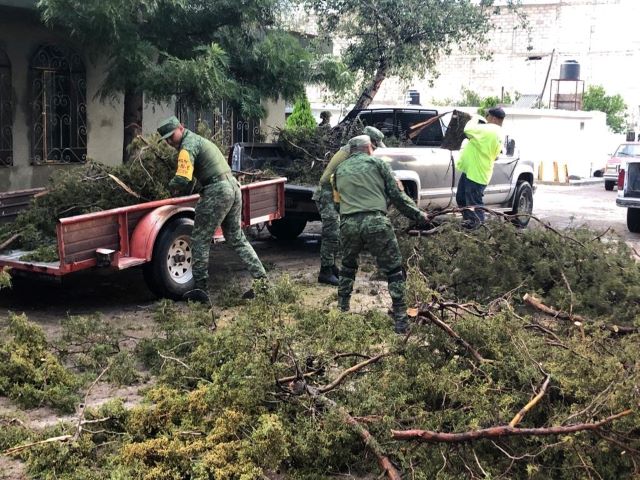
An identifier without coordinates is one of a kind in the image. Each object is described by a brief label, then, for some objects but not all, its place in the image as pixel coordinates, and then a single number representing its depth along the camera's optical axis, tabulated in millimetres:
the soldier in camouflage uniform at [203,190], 7414
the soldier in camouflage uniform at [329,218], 7804
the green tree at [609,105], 34062
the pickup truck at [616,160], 23359
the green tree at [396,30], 12836
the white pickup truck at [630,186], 13219
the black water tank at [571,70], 32188
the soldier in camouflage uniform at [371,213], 6535
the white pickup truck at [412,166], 9844
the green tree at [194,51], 8648
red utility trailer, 6613
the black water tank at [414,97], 26453
